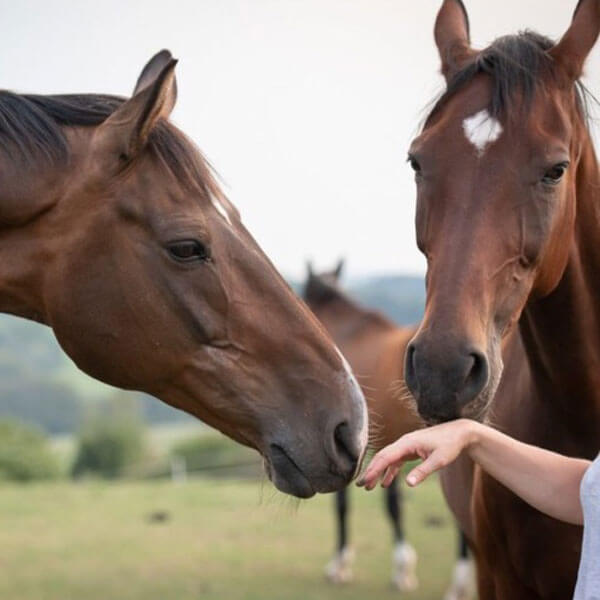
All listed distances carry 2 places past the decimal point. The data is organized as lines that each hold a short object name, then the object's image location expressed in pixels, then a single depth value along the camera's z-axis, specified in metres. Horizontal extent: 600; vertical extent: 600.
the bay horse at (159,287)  2.44
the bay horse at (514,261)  2.46
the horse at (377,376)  7.62
